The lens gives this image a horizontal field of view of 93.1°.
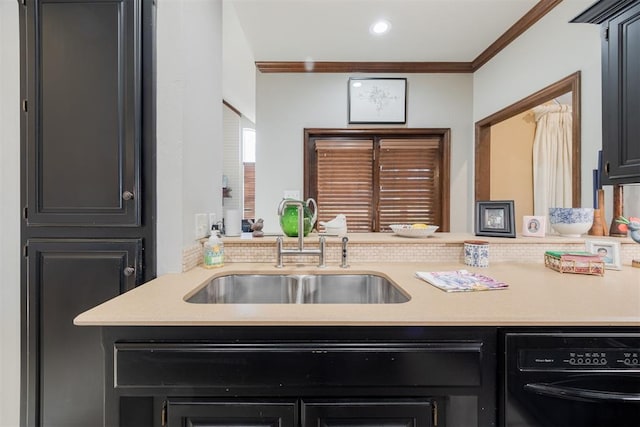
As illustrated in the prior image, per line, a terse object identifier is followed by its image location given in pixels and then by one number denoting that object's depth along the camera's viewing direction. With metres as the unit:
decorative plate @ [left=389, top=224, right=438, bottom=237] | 1.65
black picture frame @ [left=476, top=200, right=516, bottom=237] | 1.61
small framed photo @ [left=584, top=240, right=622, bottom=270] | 1.41
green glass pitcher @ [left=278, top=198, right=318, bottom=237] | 1.61
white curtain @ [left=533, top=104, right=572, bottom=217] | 2.97
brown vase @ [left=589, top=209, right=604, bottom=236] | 1.66
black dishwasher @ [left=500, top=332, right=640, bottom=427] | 0.84
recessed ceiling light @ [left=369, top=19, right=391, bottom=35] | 2.29
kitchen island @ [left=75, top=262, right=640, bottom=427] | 0.84
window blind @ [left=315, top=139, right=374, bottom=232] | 3.10
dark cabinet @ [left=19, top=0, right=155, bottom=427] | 1.22
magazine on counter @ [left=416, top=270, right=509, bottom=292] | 1.10
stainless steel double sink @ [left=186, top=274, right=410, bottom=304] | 1.42
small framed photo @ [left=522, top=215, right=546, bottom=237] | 1.62
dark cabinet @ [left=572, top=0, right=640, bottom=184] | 1.37
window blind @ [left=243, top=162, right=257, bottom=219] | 3.32
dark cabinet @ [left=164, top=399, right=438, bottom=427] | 0.85
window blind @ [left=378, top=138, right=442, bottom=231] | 3.10
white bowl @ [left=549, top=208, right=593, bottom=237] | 1.60
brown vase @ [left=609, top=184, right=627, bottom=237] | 1.64
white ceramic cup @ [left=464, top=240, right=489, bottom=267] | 1.47
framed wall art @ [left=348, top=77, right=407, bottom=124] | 3.00
